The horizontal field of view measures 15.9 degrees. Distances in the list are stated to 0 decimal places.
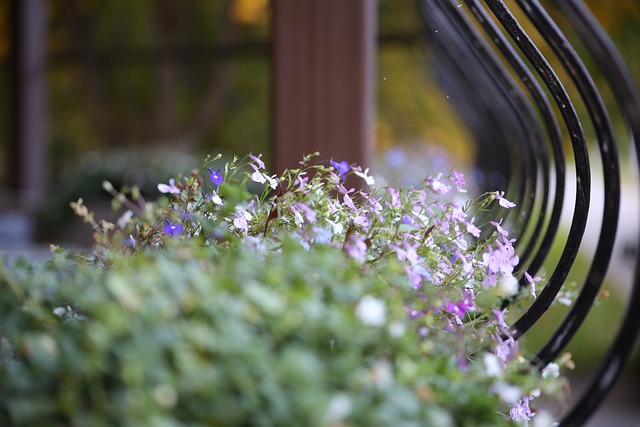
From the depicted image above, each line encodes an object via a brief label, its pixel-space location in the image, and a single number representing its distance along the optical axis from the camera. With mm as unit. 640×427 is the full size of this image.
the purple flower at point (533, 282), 2263
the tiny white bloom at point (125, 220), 2715
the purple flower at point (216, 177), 2393
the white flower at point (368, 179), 2570
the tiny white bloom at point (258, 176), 2385
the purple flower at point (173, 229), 2381
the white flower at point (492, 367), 1716
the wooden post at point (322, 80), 3392
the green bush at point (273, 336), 1421
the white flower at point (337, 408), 1389
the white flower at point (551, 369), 2407
